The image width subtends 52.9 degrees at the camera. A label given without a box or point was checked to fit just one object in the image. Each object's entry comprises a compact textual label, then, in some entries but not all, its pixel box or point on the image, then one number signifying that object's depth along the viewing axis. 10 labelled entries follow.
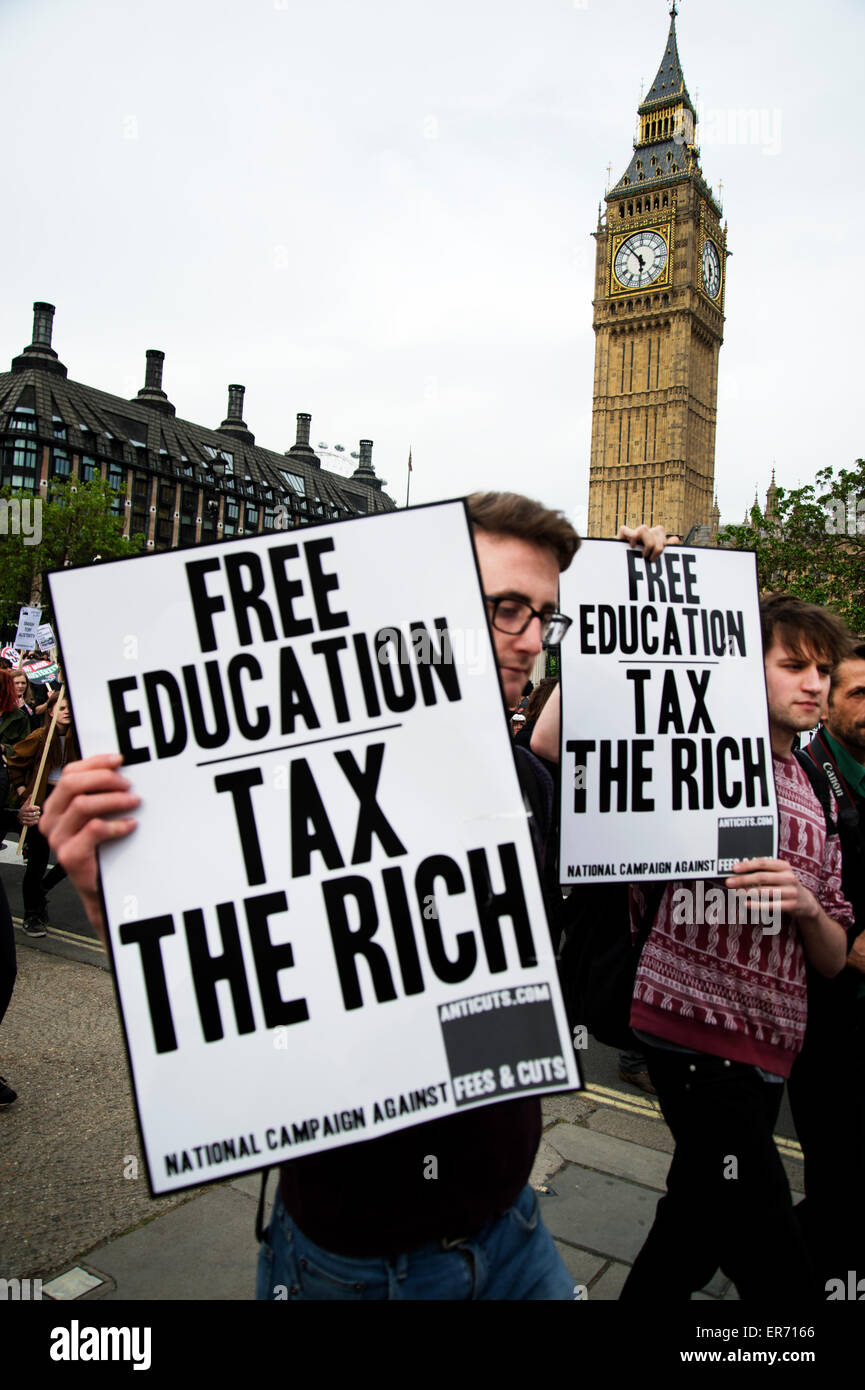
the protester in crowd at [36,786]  6.70
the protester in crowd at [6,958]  3.91
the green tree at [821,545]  21.27
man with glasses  1.36
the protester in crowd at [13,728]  7.33
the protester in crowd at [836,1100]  2.54
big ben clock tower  73.88
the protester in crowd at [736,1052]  2.04
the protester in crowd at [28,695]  8.48
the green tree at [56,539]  45.75
